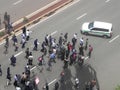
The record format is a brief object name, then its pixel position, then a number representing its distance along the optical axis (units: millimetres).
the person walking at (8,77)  51875
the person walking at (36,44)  56316
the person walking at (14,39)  56900
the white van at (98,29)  59469
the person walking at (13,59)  53944
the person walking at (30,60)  54156
